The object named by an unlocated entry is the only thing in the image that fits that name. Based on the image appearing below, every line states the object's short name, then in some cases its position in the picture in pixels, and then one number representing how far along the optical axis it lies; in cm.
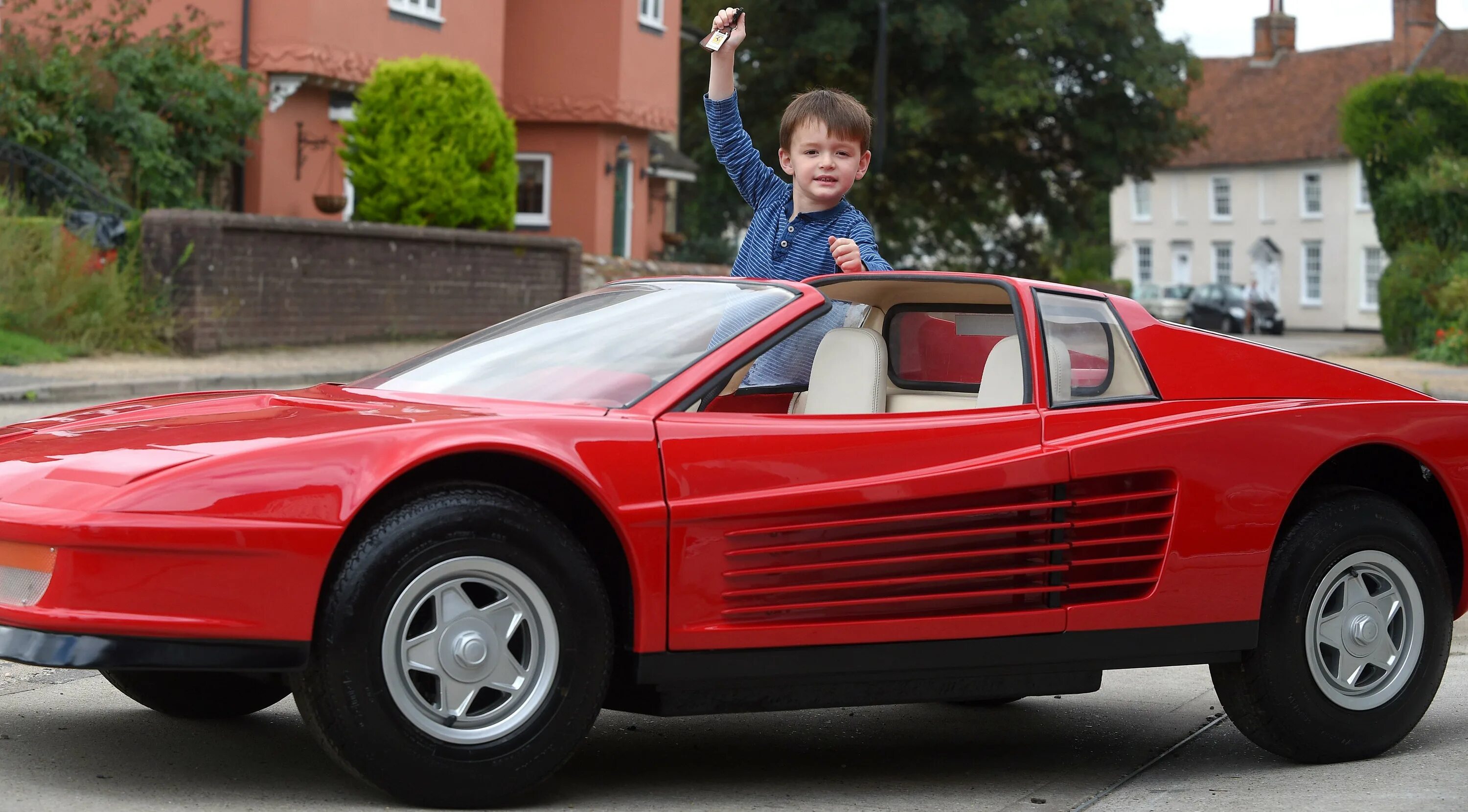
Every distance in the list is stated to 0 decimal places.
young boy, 569
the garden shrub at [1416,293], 2897
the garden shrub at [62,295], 1833
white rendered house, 6259
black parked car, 5575
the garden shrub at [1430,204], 2891
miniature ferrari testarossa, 382
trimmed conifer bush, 2330
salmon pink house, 2561
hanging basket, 2589
